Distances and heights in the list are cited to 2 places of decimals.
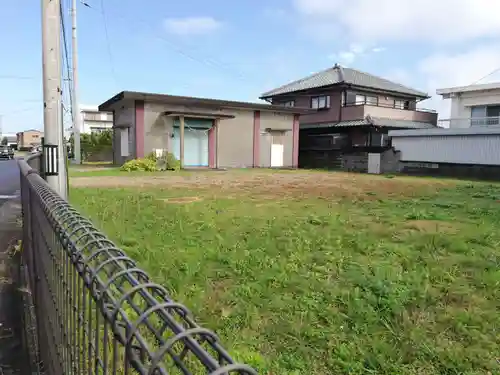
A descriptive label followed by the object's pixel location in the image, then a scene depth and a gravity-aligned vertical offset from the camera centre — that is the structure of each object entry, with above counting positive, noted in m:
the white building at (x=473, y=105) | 23.08 +3.07
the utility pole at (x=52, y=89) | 4.76 +0.72
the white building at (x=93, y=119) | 55.22 +4.35
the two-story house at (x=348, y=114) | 23.31 +2.55
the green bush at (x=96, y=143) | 29.59 +0.62
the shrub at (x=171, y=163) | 18.87 -0.46
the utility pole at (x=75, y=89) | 22.78 +3.44
